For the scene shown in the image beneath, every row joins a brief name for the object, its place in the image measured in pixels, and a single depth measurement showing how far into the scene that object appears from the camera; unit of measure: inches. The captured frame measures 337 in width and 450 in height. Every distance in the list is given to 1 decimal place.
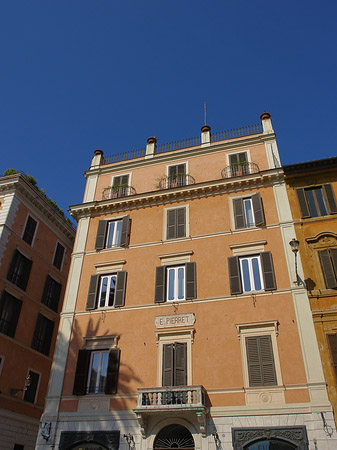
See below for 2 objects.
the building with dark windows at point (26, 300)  872.3
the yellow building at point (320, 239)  622.8
